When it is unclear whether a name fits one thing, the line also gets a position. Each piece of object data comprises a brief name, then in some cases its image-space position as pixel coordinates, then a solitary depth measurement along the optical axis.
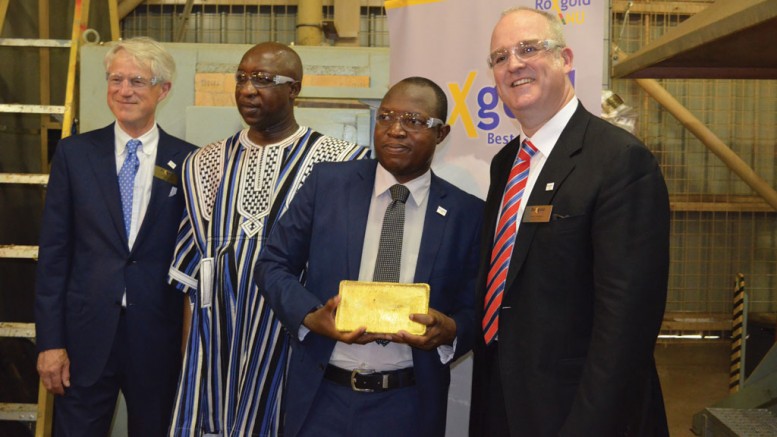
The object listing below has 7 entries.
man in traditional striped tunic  2.67
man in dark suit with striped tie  1.81
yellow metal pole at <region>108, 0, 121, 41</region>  5.68
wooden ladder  3.69
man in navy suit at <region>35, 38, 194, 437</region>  2.98
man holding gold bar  2.29
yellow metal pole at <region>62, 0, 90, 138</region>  4.04
